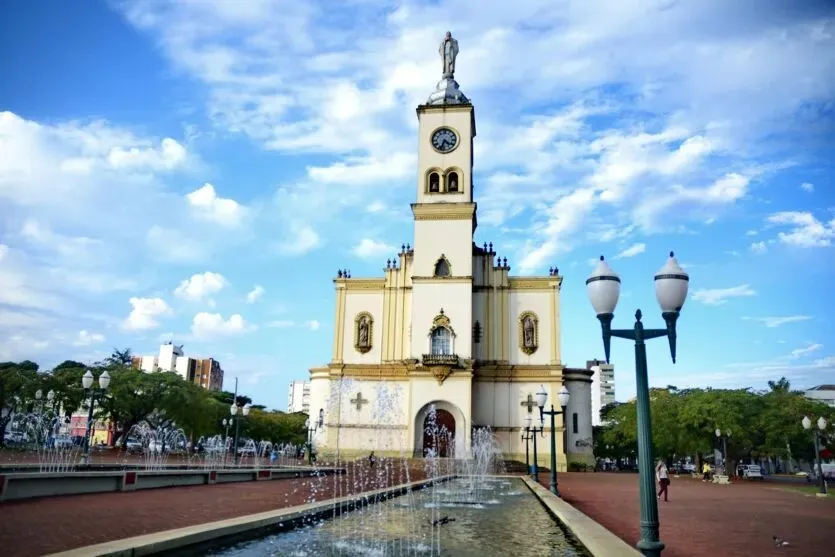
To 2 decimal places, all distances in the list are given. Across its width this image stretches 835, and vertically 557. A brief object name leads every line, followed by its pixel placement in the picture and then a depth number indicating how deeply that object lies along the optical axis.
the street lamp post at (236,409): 30.83
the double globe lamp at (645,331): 6.79
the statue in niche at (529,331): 43.91
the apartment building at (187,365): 135.88
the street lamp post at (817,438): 24.82
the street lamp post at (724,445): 39.78
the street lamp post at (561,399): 18.88
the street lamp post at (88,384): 20.61
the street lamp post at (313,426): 41.19
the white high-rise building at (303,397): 180.85
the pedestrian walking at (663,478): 19.55
